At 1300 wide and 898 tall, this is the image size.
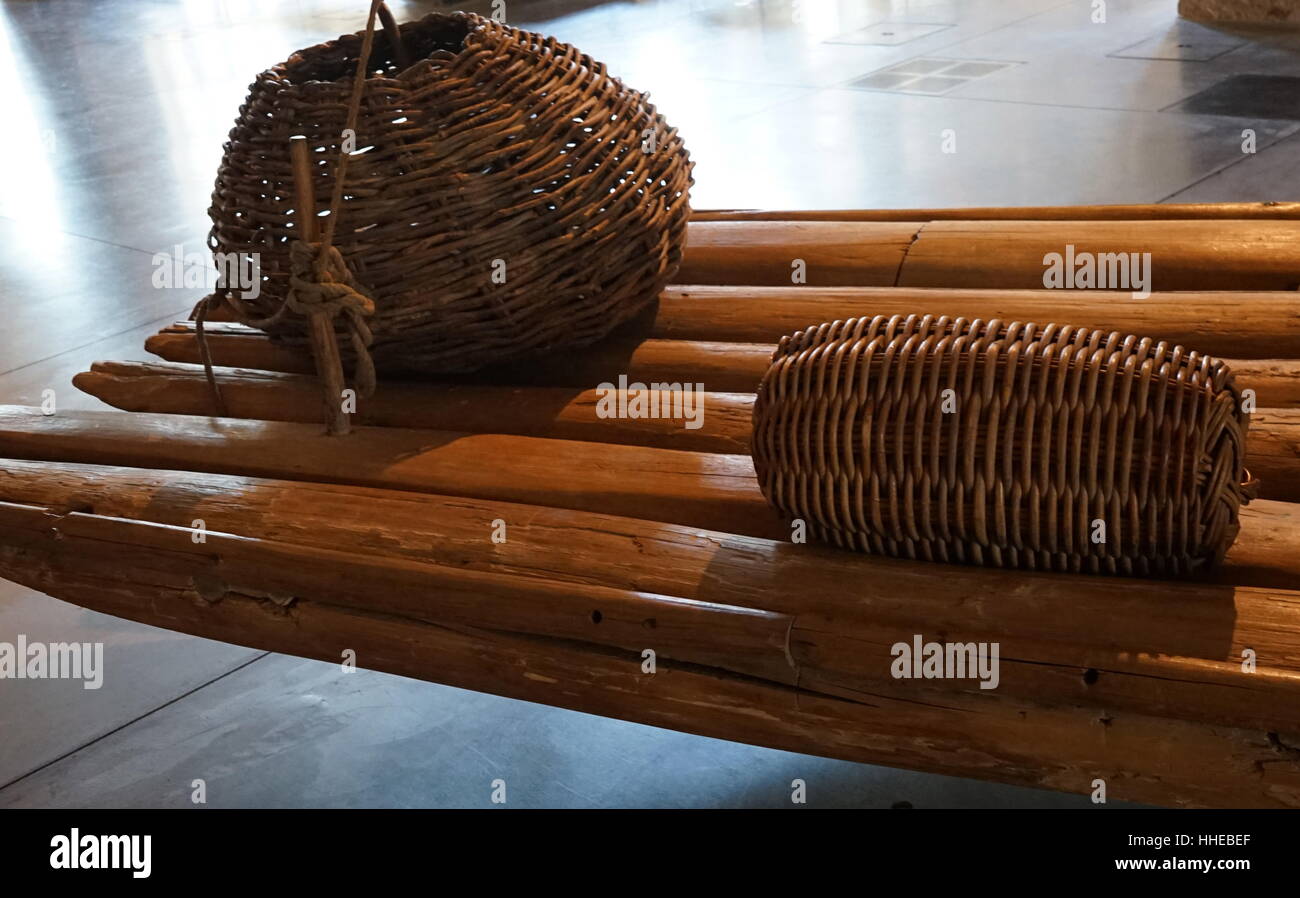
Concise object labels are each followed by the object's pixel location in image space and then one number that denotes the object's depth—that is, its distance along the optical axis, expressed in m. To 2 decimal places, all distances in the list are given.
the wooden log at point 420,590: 1.35
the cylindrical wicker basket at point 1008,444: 1.24
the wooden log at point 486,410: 1.51
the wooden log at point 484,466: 1.38
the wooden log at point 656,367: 1.91
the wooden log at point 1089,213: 2.20
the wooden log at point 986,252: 2.04
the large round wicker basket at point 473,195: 1.71
